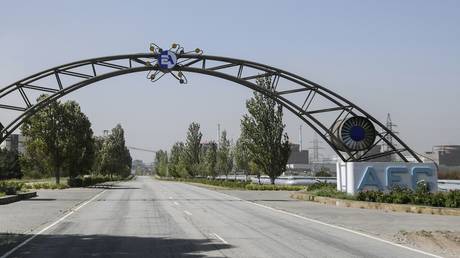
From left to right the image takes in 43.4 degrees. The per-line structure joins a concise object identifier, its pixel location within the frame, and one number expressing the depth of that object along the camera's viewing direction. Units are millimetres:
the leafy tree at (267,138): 51562
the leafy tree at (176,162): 110250
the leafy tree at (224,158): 91375
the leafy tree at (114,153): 100625
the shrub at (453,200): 23219
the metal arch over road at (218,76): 34156
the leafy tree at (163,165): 167900
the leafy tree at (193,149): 99938
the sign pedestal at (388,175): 30391
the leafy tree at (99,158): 93938
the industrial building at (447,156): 161562
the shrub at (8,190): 35031
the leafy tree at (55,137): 54812
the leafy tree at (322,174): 100688
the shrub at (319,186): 37819
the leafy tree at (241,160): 79769
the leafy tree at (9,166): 100912
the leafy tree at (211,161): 93000
